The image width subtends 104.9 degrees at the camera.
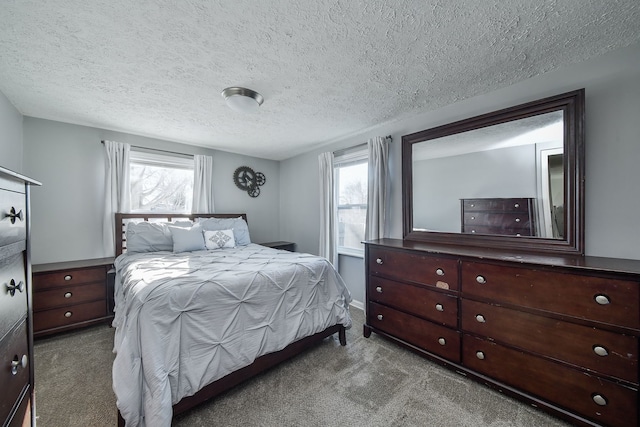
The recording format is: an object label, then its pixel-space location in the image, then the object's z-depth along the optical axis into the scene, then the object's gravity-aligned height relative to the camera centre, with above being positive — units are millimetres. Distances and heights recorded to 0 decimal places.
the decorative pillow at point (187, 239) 2926 -318
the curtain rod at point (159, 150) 3255 +880
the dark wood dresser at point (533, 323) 1300 -717
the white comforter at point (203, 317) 1331 -724
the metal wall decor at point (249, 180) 4192 +586
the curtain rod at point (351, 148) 2873 +883
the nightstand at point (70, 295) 2396 -850
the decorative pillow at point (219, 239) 3172 -346
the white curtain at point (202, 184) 3678 +443
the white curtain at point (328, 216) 3561 -47
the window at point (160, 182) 3340 +443
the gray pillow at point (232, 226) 3377 -184
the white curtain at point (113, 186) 3021 +341
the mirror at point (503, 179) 1749 +285
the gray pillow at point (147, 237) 2855 -288
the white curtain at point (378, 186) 2840 +320
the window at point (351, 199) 3338 +198
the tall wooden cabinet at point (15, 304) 768 -318
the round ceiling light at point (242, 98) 2074 +987
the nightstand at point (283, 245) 4074 -543
